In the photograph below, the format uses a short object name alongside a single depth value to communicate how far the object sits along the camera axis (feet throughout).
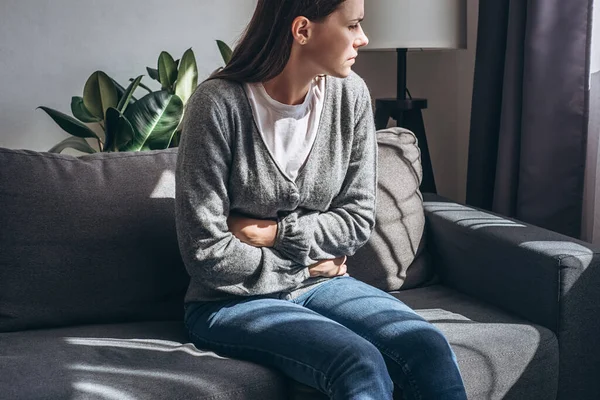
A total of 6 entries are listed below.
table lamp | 7.36
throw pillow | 6.44
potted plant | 6.58
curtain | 7.02
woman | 4.82
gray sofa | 5.30
